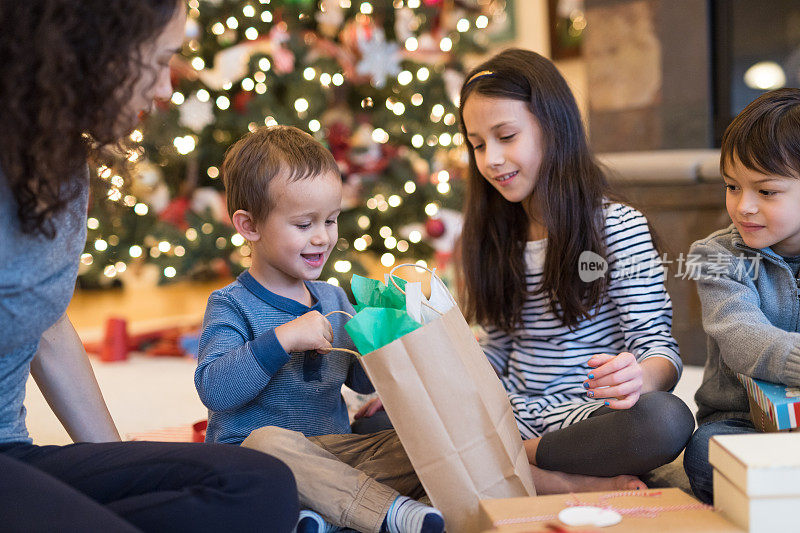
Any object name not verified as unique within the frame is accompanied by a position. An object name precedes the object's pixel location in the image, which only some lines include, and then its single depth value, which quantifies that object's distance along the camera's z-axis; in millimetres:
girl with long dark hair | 1326
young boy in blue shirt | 1126
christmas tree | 2600
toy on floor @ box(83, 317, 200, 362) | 2611
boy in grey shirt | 1190
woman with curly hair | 843
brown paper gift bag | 1020
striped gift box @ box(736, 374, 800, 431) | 1079
